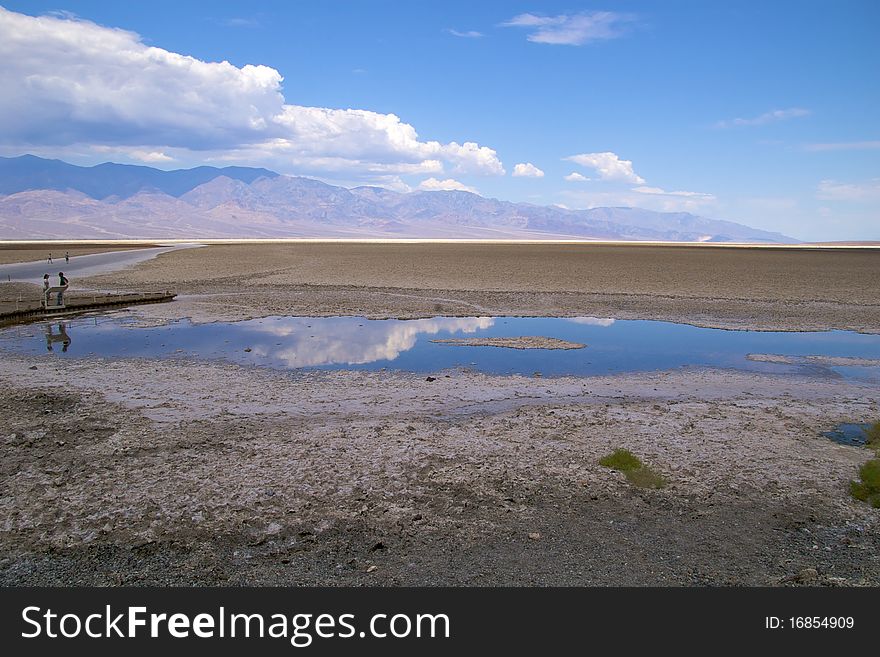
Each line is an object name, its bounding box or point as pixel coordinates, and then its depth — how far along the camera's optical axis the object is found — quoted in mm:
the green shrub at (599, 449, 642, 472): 8562
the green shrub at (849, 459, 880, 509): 7621
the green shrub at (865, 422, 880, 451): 9669
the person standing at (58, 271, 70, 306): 22500
